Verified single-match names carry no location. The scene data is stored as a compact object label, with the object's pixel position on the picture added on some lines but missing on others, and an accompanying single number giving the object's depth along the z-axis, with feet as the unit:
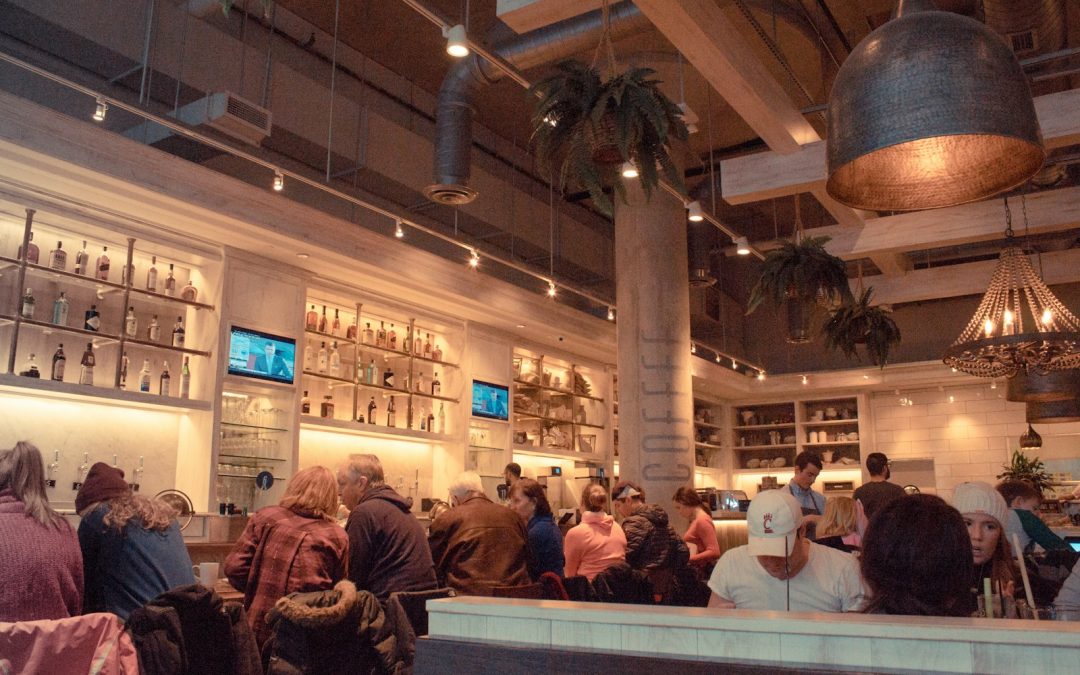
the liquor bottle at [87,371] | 21.22
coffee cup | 13.14
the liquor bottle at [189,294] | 23.27
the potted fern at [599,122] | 13.56
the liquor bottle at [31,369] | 19.69
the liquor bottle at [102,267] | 21.75
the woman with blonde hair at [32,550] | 9.59
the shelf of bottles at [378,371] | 27.02
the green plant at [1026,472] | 34.35
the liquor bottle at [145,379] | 22.49
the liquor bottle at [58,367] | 20.61
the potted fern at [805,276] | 23.39
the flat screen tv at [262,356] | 23.61
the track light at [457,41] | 15.33
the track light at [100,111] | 17.15
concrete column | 27.37
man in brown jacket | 13.94
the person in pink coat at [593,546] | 17.60
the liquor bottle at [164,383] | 22.59
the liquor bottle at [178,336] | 23.13
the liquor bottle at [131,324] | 22.49
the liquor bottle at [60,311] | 20.89
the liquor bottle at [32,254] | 20.34
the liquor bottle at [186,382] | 23.09
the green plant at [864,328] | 26.89
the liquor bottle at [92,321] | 21.45
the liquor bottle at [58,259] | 20.83
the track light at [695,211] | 23.15
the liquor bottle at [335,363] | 27.11
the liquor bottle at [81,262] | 21.26
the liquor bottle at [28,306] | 20.48
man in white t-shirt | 9.28
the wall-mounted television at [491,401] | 31.55
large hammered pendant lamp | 6.40
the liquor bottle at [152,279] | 22.62
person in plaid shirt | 11.78
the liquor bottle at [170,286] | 23.17
